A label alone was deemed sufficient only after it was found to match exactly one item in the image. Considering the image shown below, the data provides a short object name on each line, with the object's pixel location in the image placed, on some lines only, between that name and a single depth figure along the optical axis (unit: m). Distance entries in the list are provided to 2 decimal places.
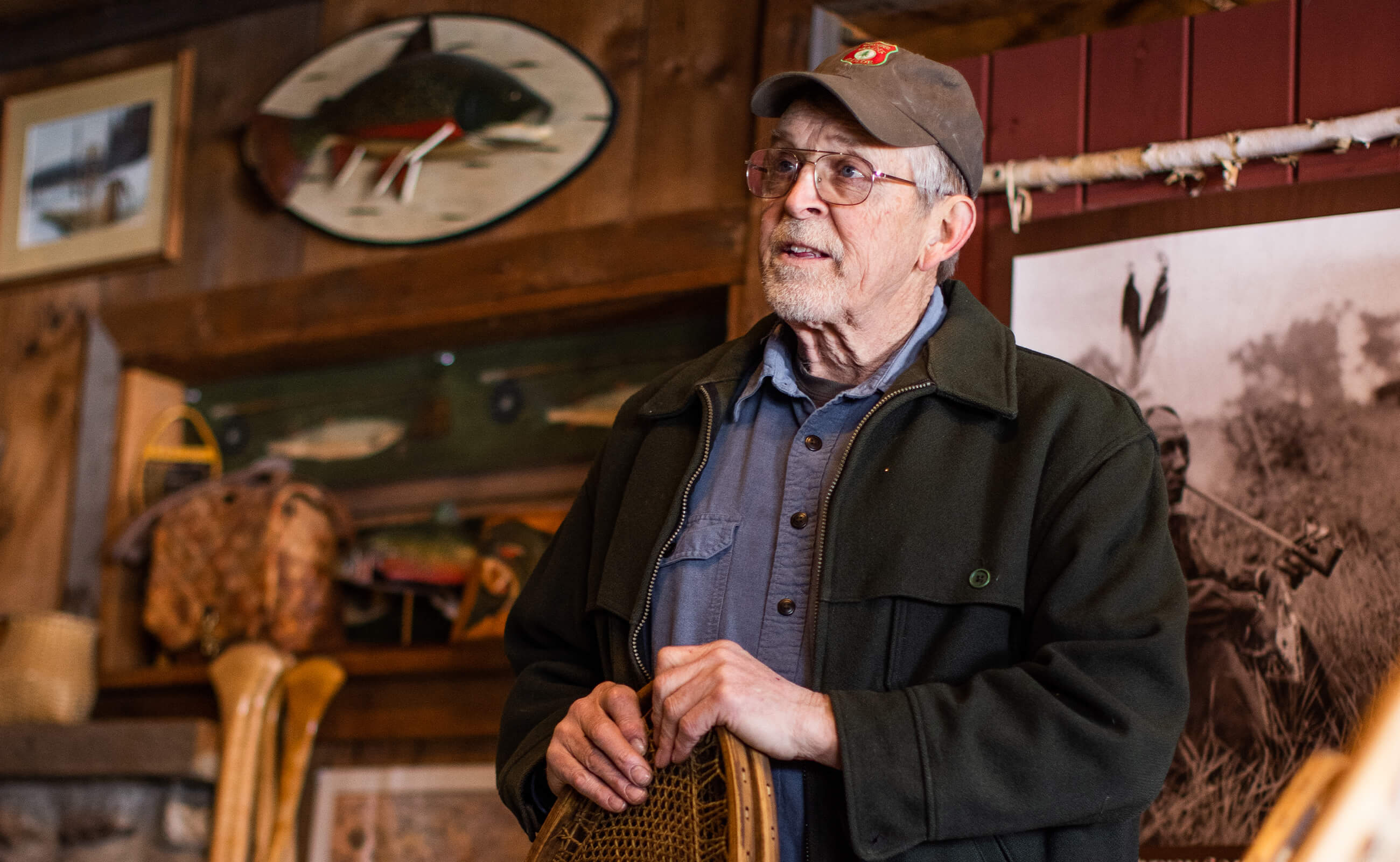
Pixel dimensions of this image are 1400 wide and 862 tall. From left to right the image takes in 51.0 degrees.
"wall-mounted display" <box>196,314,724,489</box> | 2.87
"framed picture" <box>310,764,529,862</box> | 2.72
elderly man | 1.31
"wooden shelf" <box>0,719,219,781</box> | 2.82
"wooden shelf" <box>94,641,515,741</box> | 2.71
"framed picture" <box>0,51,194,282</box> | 3.36
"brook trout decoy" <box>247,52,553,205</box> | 2.92
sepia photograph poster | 1.98
